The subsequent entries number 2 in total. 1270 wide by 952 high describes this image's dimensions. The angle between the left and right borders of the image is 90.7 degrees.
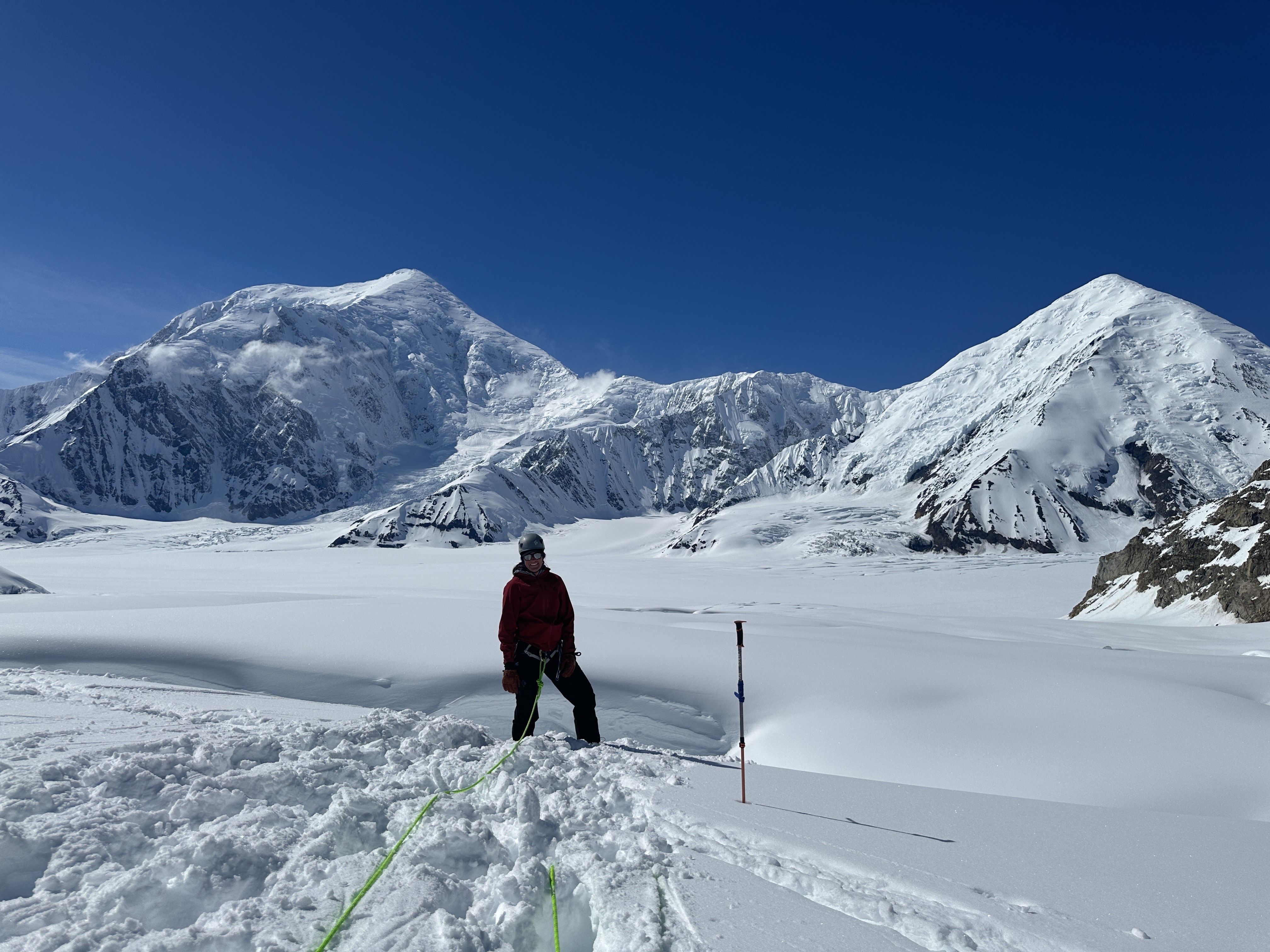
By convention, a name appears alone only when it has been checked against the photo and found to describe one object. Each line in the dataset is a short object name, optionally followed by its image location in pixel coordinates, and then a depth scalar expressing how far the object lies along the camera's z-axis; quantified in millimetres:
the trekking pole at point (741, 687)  4758
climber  5801
